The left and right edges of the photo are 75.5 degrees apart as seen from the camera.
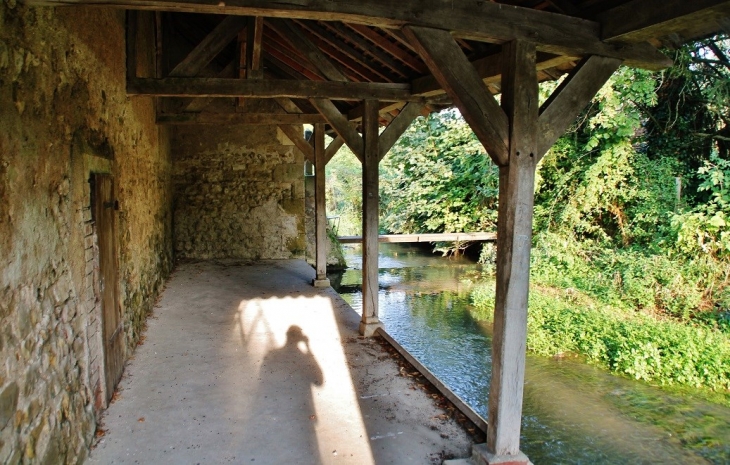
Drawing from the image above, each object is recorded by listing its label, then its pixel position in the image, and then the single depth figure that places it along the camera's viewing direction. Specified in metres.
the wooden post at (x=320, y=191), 7.53
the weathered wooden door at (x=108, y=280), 3.31
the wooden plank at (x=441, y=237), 11.68
